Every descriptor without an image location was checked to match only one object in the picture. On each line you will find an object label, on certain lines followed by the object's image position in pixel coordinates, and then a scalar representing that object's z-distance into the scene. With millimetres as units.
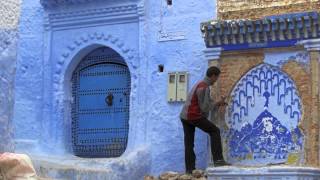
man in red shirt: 8961
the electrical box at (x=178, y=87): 9898
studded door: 10586
